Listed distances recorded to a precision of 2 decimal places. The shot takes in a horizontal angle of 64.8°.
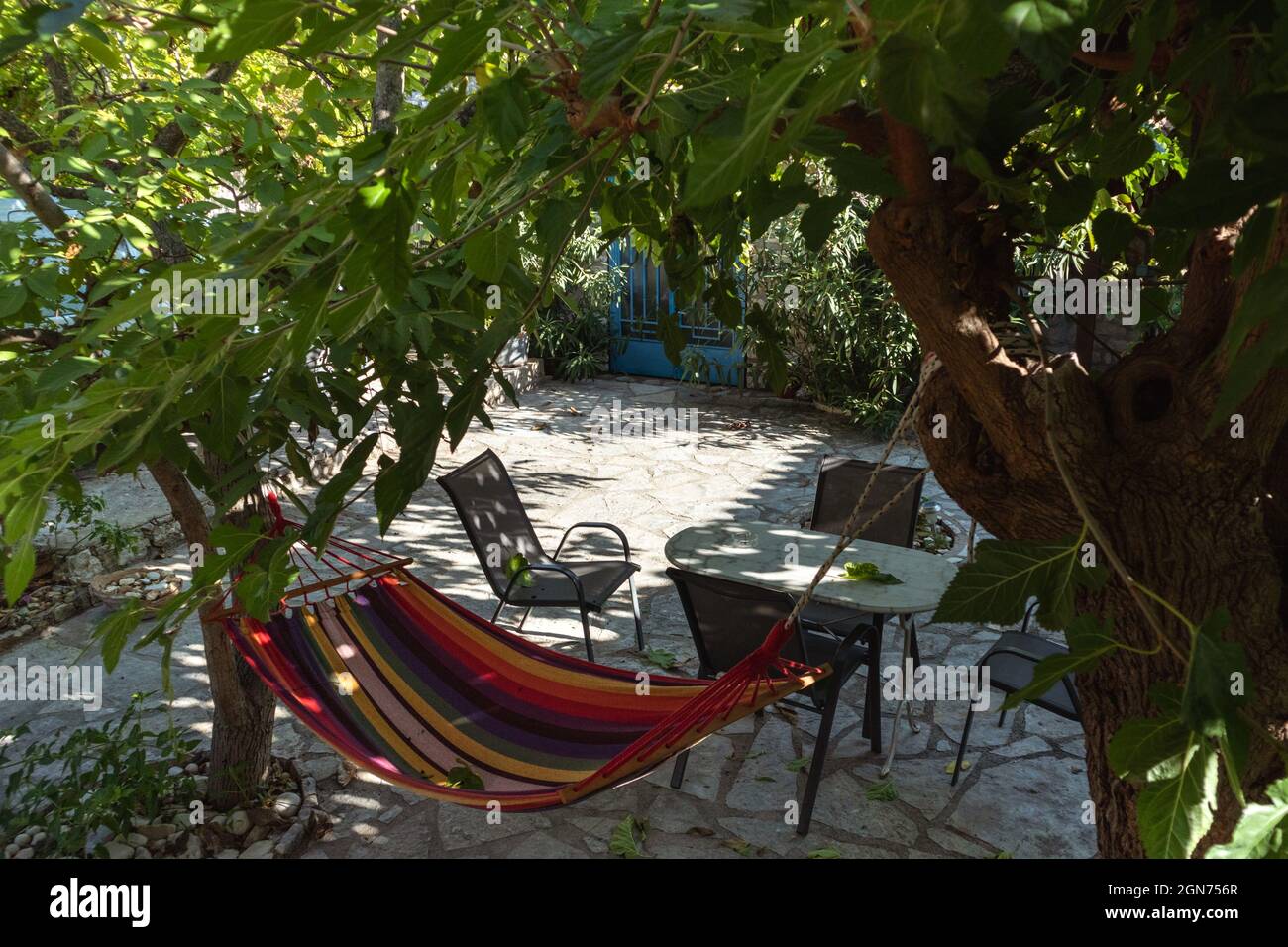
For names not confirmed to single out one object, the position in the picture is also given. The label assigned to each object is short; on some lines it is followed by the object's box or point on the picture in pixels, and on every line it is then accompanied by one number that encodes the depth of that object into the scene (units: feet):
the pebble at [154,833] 9.55
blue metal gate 31.63
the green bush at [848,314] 25.75
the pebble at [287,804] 10.26
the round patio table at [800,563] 11.23
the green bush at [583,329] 31.14
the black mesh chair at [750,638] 10.33
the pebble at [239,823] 9.84
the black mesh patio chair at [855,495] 13.93
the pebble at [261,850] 9.64
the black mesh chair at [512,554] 13.60
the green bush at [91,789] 9.10
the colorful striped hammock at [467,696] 7.73
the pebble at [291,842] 9.73
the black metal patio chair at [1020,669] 10.09
